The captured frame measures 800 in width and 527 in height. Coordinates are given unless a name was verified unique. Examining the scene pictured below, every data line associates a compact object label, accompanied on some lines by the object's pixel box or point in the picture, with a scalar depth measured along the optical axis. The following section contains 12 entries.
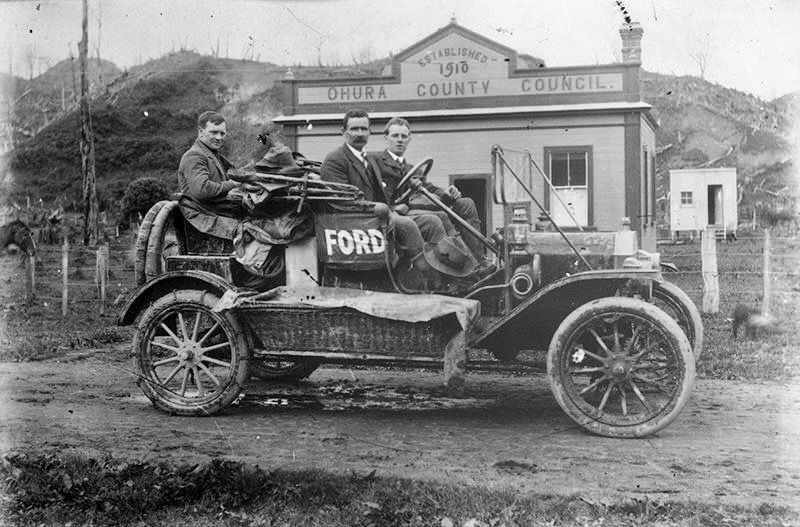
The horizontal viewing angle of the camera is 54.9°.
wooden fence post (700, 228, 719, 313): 10.36
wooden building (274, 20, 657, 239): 15.45
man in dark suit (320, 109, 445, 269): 5.36
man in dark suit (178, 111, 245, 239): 5.57
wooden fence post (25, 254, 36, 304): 11.45
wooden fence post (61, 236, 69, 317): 11.06
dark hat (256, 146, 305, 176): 5.52
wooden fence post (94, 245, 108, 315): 11.23
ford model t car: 4.85
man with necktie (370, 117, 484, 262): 5.91
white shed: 21.11
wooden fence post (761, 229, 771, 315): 9.42
